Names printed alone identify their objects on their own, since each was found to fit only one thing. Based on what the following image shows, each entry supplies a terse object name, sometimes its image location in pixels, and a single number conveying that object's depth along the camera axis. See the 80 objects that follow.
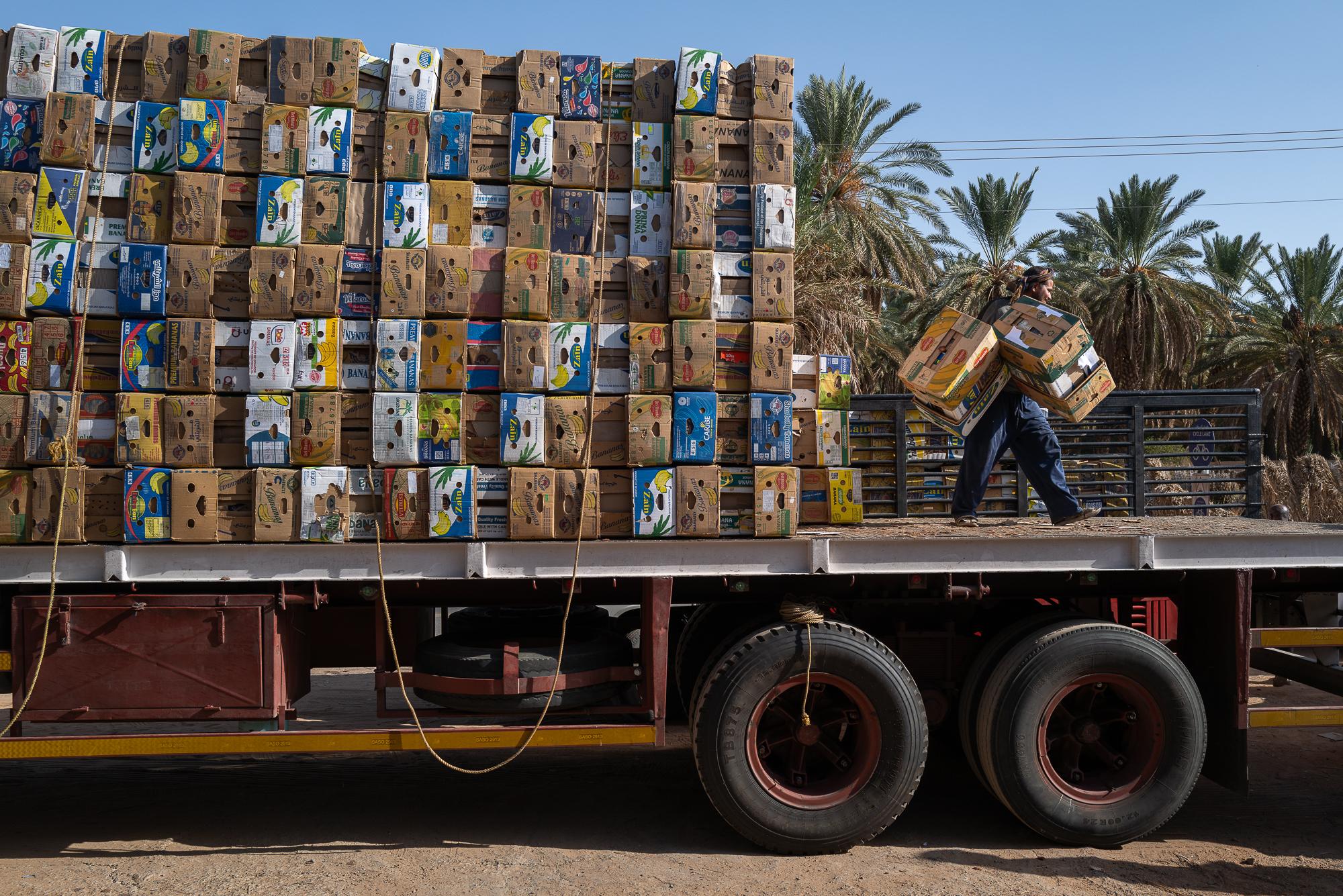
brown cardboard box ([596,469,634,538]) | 5.11
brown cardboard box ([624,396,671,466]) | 5.06
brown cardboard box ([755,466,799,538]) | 5.12
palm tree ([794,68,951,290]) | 23.17
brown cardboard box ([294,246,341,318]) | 5.01
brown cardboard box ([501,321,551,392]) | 5.04
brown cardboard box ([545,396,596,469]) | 5.07
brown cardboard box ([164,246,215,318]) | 4.98
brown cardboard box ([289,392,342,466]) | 4.97
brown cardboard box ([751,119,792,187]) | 5.25
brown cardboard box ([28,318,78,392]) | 4.96
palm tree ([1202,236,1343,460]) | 25.03
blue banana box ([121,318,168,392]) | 4.97
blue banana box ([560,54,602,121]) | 5.23
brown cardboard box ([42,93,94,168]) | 5.00
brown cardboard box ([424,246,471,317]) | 5.04
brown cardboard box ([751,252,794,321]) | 5.18
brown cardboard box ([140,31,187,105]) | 5.11
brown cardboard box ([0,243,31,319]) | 4.92
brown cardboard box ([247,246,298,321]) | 4.98
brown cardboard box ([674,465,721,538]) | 5.06
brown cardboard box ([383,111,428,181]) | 5.11
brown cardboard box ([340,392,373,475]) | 5.03
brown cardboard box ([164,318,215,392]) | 4.97
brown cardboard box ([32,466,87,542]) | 4.89
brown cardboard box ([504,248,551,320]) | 5.06
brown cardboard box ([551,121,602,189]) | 5.20
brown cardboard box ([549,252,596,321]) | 5.12
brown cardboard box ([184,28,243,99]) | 5.08
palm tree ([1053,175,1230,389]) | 24.39
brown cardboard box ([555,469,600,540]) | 5.05
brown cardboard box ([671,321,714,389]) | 5.09
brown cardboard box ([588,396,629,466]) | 5.10
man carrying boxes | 5.58
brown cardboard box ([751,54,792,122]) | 5.29
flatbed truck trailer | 4.93
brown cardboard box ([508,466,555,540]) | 5.00
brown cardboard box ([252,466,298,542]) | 4.94
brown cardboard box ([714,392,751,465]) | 5.16
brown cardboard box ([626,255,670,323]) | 5.15
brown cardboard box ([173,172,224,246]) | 5.01
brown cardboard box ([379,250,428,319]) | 5.02
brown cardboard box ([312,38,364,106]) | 5.13
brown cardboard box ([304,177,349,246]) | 5.06
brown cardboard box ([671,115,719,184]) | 5.18
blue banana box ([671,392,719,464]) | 5.08
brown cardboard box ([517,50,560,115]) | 5.21
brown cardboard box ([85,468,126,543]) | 4.95
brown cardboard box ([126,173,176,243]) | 5.04
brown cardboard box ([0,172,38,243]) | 4.95
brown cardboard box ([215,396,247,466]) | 5.02
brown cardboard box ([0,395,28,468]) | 4.93
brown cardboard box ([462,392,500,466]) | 5.07
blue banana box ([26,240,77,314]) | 4.96
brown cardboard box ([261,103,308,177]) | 5.05
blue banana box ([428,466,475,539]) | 4.98
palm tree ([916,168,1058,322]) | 24.44
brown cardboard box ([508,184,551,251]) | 5.16
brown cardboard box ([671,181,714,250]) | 5.13
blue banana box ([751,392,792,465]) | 5.16
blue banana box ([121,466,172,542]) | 4.90
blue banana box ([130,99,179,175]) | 5.08
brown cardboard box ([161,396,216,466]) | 4.97
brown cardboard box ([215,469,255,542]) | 4.96
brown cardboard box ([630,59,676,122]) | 5.28
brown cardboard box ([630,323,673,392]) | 5.10
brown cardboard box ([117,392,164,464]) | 4.95
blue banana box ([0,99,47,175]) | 5.06
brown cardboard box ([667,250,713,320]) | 5.10
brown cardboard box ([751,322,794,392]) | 5.15
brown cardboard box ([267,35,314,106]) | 5.11
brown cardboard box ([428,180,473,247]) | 5.12
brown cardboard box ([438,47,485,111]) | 5.21
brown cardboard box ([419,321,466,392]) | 5.03
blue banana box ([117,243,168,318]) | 4.98
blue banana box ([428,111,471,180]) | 5.14
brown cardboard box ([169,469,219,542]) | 4.91
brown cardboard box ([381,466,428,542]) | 4.98
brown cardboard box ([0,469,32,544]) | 4.89
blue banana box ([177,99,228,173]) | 5.03
